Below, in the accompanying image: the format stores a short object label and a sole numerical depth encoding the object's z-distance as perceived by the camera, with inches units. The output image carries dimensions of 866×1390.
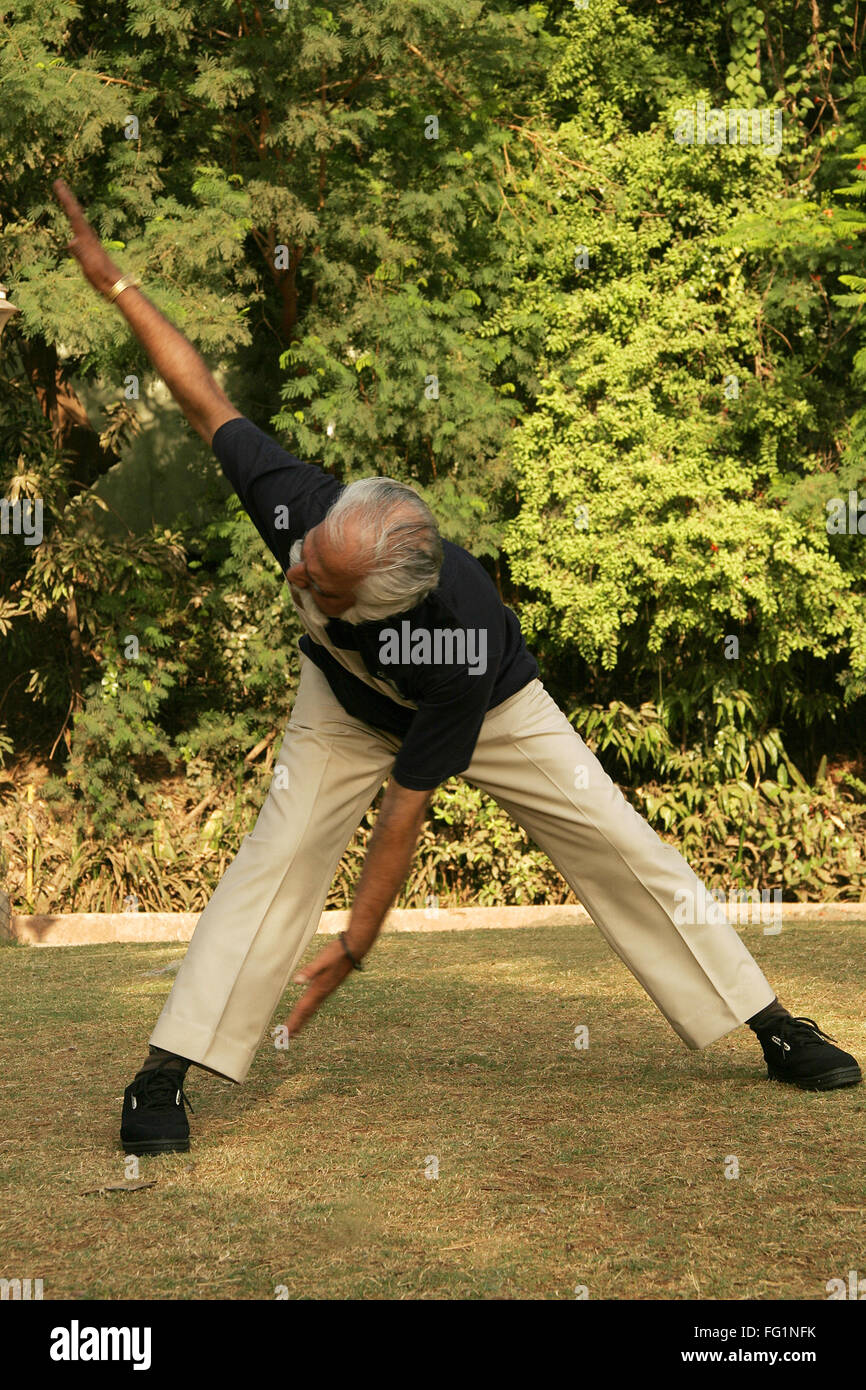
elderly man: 233.0
